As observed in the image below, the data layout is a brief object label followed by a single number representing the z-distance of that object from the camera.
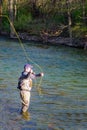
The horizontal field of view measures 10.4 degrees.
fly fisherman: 16.55
